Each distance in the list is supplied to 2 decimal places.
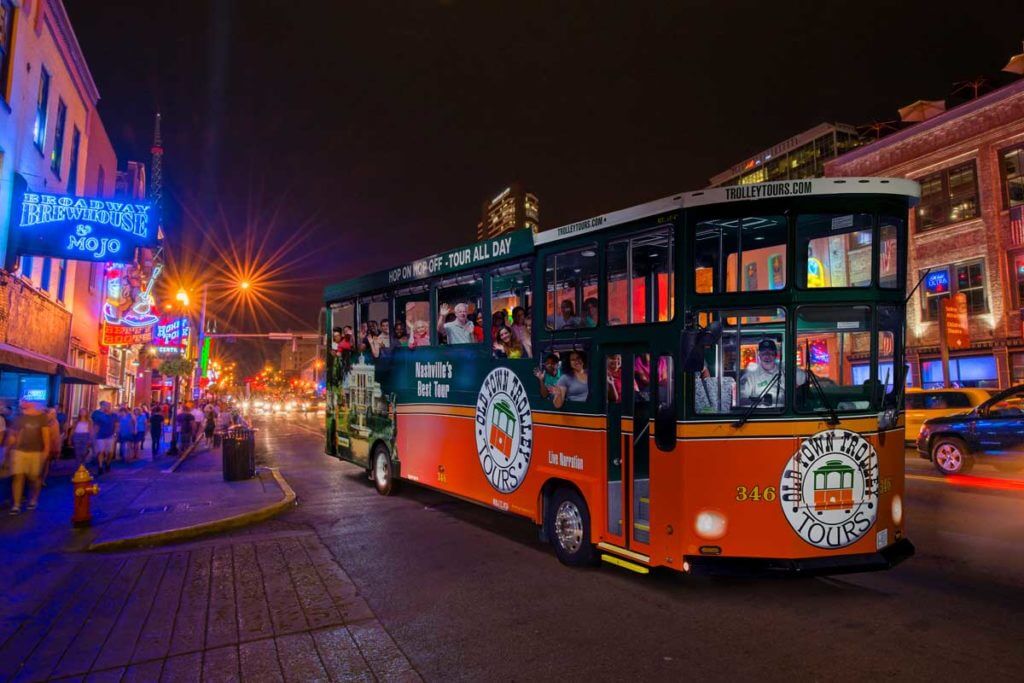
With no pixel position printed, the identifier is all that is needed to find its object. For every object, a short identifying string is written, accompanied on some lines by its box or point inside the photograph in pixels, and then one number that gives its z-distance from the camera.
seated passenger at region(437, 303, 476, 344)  9.08
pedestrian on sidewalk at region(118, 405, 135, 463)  18.72
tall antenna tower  38.44
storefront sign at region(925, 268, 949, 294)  24.89
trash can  13.79
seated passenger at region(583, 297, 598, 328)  6.89
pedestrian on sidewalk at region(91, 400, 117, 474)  15.91
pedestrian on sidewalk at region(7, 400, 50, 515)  10.23
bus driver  5.65
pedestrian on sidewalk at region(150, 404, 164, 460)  21.48
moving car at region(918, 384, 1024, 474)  12.55
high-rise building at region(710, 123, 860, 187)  88.94
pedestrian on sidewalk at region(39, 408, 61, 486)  11.75
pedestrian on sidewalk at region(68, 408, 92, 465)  17.39
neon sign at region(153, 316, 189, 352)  33.88
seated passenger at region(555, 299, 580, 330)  7.15
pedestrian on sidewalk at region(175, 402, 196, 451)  22.35
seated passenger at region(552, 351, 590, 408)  6.97
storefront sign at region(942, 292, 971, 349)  22.94
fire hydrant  9.23
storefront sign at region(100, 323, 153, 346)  25.55
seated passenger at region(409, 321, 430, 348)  10.17
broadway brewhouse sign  13.41
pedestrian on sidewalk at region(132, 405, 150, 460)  20.00
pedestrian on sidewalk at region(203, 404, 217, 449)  26.58
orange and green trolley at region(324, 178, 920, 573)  5.59
